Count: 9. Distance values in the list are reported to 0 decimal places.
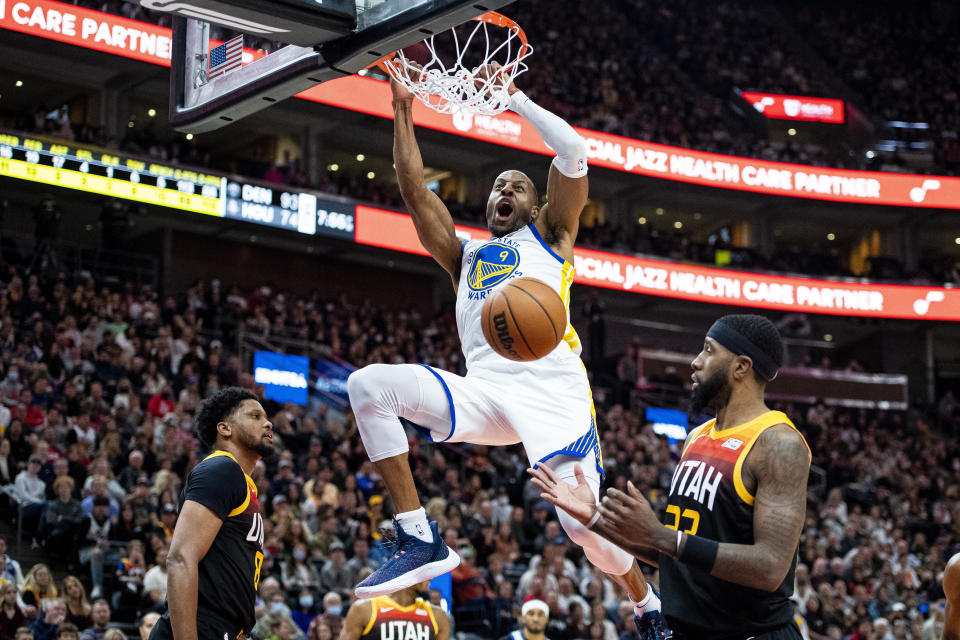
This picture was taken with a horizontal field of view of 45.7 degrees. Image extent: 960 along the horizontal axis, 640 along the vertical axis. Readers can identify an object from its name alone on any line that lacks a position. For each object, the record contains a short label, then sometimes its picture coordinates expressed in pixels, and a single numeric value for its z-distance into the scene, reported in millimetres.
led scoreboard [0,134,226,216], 19359
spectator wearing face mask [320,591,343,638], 10719
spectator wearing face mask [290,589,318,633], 11750
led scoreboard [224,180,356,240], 22406
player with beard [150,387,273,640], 5035
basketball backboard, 5422
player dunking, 5633
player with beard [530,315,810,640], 3766
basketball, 5309
